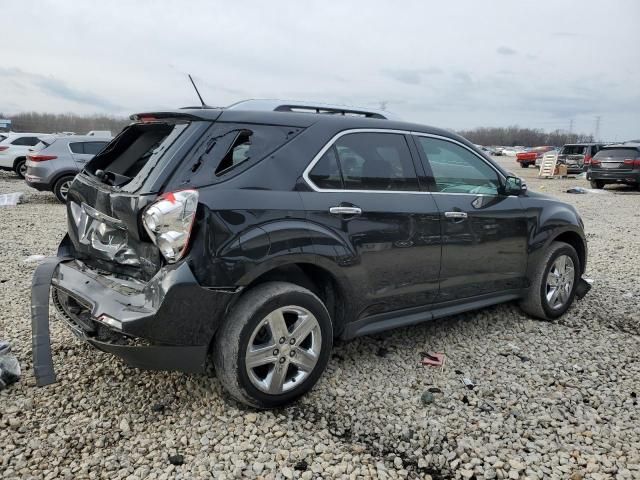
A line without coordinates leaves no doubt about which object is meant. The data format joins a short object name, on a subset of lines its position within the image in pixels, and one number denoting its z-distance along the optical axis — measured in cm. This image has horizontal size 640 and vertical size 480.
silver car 1170
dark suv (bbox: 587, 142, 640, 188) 1795
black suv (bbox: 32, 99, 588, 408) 265
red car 3428
